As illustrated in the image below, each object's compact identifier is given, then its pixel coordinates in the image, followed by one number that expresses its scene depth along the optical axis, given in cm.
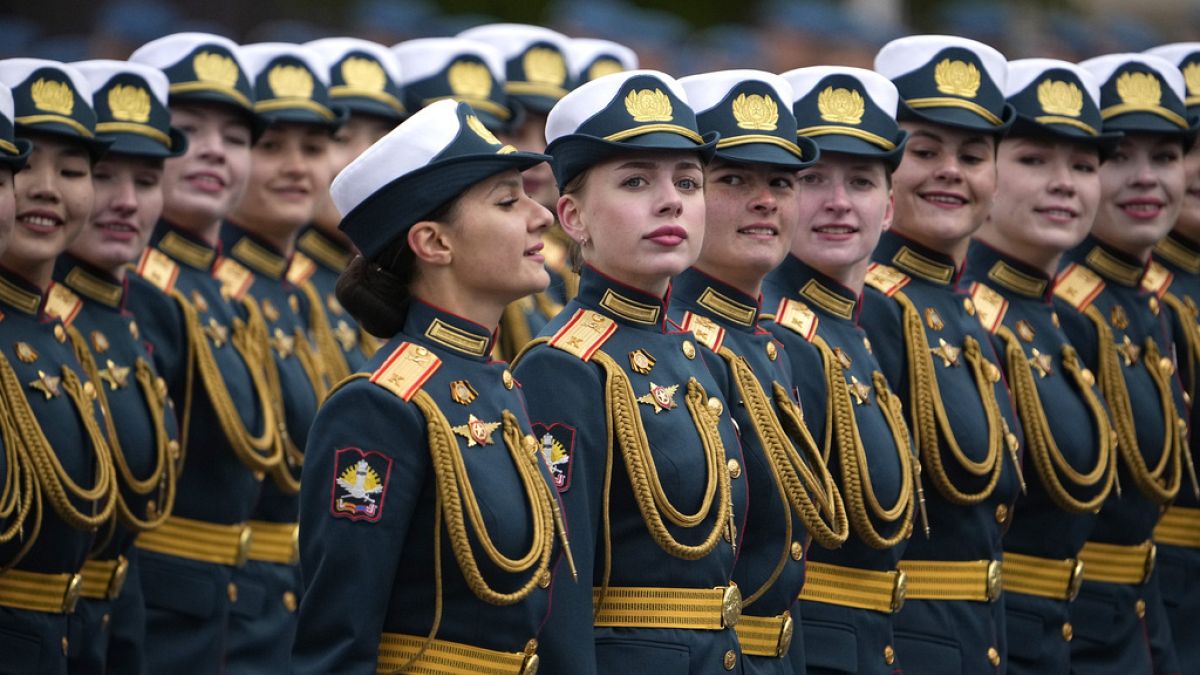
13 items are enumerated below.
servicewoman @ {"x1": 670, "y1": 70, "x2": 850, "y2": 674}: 1345
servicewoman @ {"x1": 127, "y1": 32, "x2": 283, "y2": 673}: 1677
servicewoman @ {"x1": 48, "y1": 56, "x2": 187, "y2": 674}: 1525
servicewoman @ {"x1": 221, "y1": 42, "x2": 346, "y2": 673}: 1762
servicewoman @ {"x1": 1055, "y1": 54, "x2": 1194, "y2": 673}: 1692
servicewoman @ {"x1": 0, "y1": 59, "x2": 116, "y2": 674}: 1391
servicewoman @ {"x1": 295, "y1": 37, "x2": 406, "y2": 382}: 2020
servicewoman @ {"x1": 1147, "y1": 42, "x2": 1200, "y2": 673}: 1844
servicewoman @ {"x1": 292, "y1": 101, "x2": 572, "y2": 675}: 1150
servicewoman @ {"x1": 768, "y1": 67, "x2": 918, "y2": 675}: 1439
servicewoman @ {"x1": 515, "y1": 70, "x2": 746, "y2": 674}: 1251
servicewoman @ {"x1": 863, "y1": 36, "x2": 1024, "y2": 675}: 1512
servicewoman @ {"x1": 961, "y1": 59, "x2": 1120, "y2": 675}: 1612
